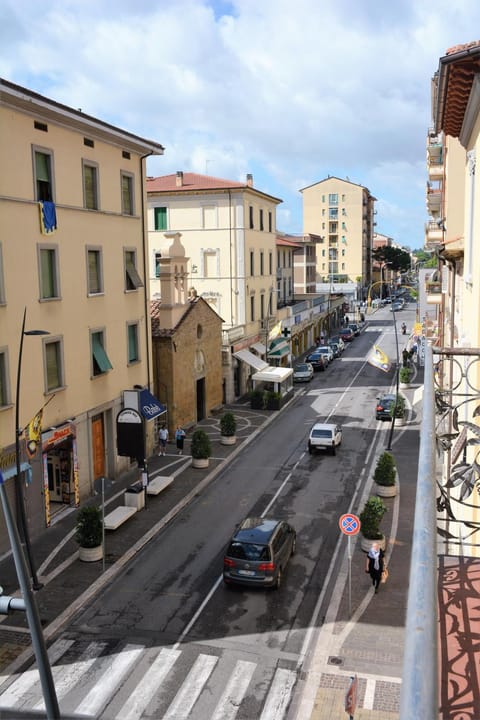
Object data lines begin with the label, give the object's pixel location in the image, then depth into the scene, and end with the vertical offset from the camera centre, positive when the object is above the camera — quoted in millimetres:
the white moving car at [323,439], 32406 -7446
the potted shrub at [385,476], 25734 -7385
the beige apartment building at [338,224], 115750 +10526
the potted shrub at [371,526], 20578 -7421
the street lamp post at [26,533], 16547 -6313
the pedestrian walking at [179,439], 33312 -7510
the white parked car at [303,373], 53531 -7031
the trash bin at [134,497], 24953 -7753
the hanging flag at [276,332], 48469 -3346
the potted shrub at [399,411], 37469 -7154
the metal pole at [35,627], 7242 -3828
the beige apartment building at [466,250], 8233 +728
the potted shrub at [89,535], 20516 -7513
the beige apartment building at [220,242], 47281 +3235
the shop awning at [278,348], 50953 -4764
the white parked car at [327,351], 62200 -6235
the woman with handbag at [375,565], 17875 -7482
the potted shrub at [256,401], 43750 -7486
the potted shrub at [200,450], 30297 -7362
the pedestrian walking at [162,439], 32625 -7420
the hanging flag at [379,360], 36844 -4227
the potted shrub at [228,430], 34500 -7353
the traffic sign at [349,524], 17875 -6380
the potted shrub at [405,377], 49312 -6902
